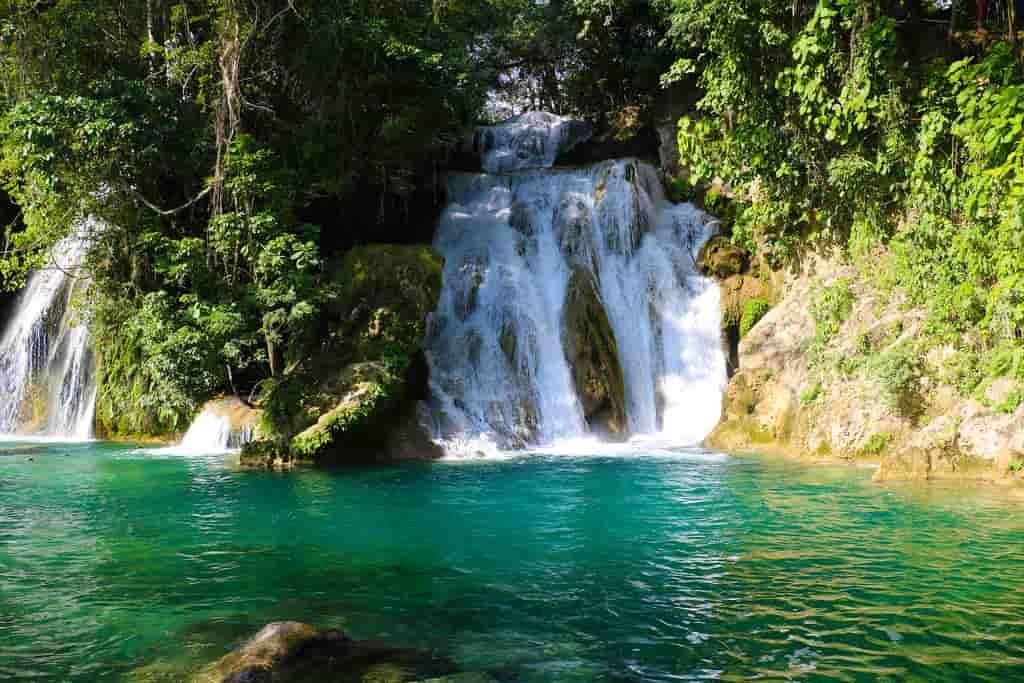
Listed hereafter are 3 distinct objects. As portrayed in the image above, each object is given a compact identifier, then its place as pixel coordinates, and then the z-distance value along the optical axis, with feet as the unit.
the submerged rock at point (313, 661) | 16.25
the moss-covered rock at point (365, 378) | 50.65
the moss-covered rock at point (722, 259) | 65.10
